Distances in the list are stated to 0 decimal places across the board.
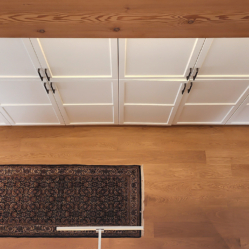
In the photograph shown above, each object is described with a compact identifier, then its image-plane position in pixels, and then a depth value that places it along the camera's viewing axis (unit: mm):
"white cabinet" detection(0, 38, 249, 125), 1524
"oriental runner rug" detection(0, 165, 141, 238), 2160
